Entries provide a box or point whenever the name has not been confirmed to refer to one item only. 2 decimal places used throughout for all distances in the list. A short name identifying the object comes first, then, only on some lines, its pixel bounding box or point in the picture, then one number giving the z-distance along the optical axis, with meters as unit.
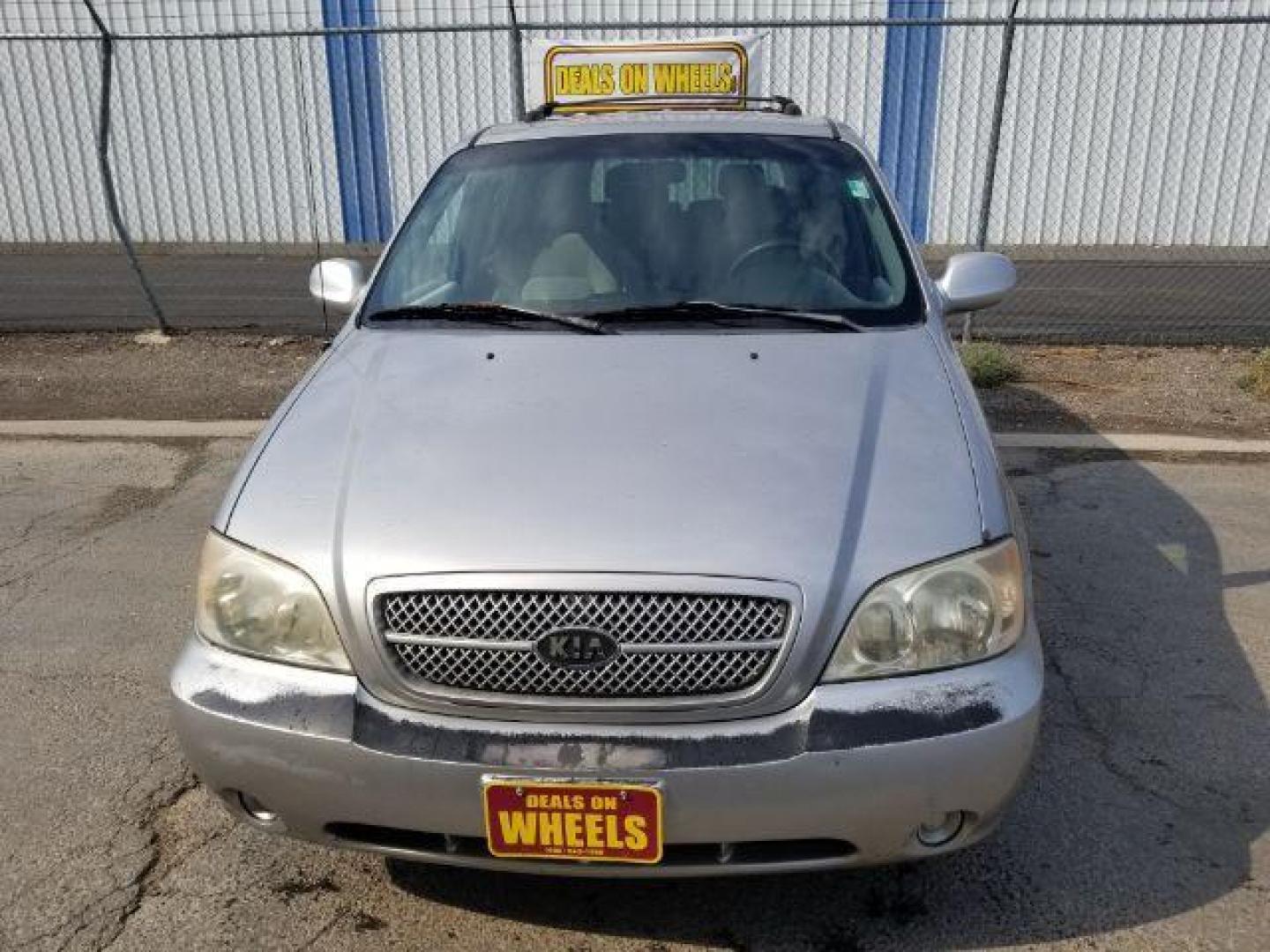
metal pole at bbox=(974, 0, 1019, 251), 7.31
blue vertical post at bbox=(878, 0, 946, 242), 12.88
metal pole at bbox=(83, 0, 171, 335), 8.07
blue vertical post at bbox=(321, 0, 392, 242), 13.34
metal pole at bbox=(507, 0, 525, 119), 8.05
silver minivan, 2.18
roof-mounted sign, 7.60
